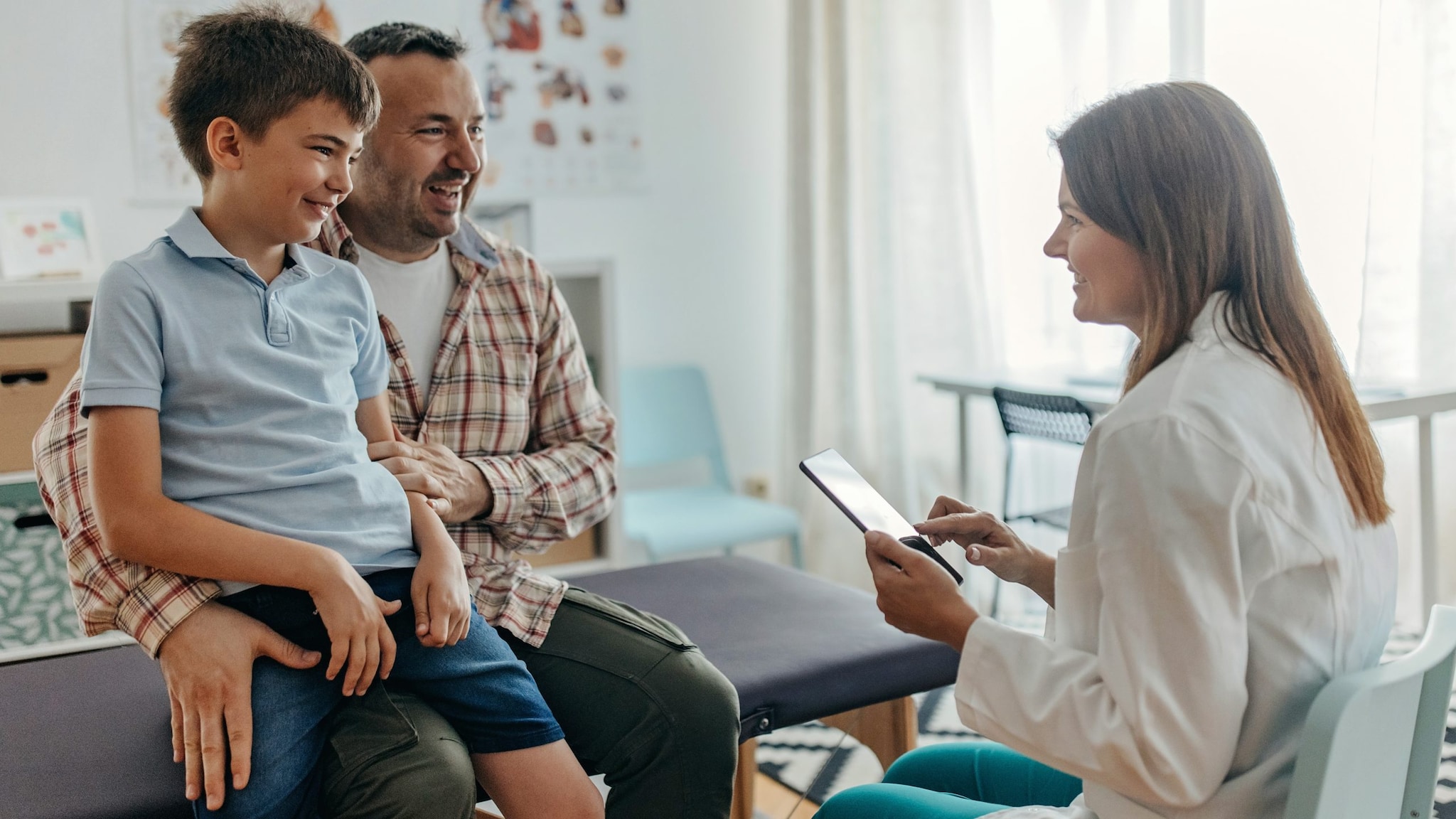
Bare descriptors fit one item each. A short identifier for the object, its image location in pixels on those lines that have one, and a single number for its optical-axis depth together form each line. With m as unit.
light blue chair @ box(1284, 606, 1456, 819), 0.81
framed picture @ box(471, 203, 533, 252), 3.46
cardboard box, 2.24
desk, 2.42
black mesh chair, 2.62
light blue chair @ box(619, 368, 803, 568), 3.22
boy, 1.12
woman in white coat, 0.84
